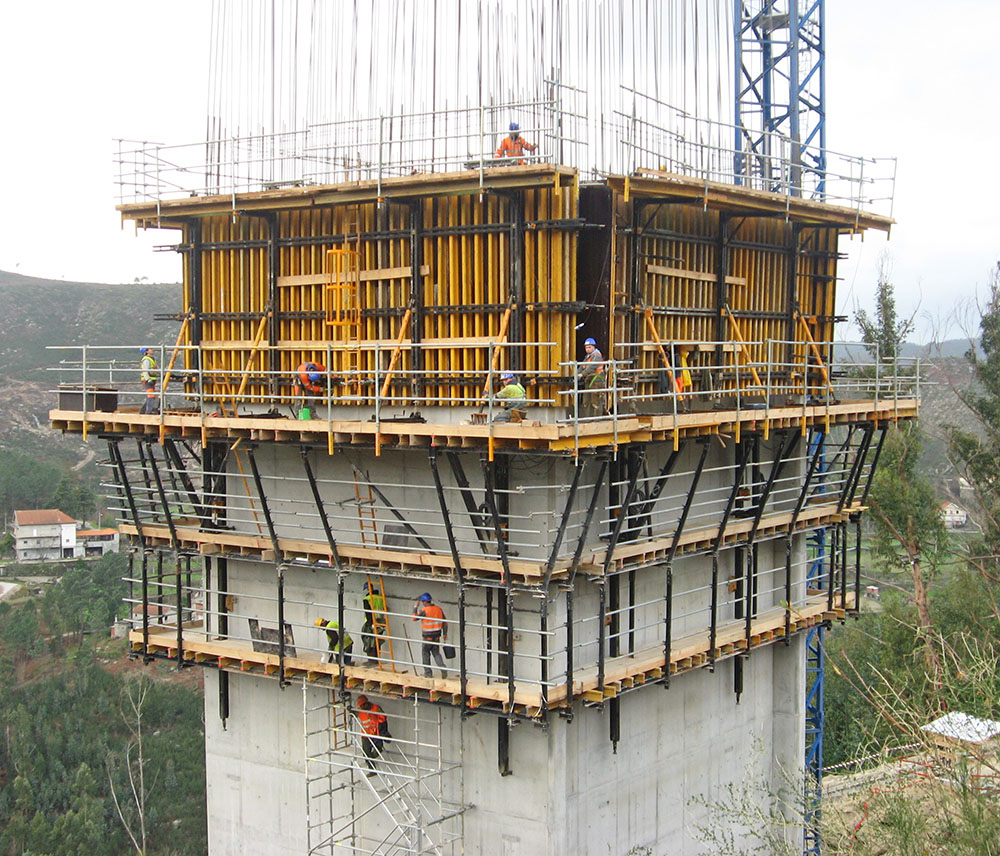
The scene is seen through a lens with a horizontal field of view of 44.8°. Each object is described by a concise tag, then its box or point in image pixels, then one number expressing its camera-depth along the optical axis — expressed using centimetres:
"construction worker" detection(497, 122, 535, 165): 2217
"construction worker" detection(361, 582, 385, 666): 2289
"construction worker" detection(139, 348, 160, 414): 2309
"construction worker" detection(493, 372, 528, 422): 1956
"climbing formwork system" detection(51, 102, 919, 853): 2106
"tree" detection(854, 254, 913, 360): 5675
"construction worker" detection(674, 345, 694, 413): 2328
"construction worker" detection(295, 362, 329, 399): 2244
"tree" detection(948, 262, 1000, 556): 5156
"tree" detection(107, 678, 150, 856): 6209
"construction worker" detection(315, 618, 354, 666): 2253
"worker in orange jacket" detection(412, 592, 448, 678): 2162
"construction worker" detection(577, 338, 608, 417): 2078
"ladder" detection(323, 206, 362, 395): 2316
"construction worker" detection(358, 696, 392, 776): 2298
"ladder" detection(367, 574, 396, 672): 2292
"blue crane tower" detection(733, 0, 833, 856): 3622
